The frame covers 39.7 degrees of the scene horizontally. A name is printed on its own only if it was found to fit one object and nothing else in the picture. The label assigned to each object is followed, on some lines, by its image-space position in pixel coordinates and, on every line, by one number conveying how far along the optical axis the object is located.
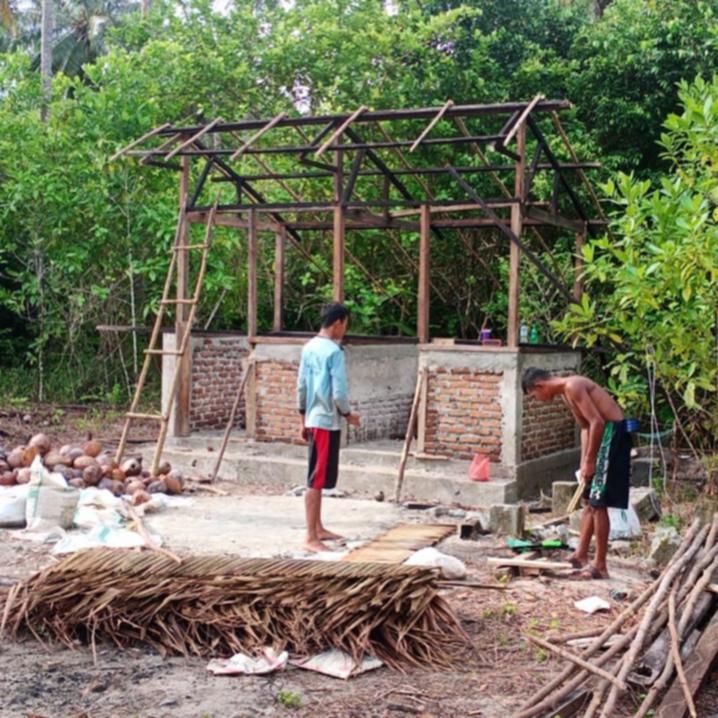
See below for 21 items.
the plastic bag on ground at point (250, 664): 4.67
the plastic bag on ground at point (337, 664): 4.67
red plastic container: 9.39
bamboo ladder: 9.81
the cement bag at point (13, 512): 7.93
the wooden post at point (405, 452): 9.46
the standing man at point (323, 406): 7.19
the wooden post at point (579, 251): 11.55
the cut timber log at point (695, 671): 4.02
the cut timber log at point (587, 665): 3.84
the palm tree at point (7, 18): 16.64
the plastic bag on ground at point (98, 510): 7.88
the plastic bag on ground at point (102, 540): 6.96
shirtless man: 6.40
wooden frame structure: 9.63
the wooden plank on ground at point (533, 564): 6.40
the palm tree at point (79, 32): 26.53
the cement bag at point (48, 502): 7.74
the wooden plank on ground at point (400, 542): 6.77
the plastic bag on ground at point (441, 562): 6.24
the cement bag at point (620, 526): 7.57
